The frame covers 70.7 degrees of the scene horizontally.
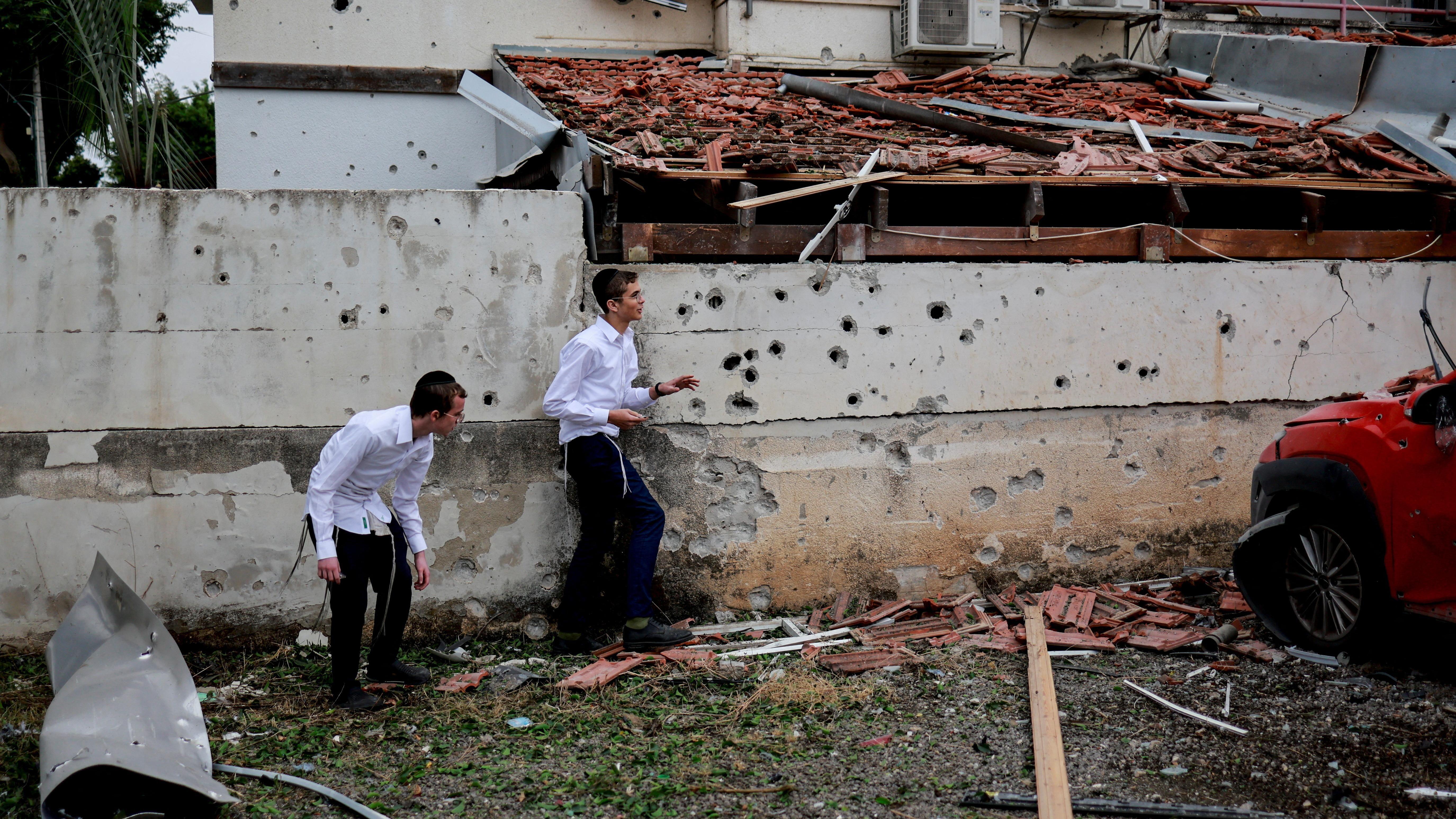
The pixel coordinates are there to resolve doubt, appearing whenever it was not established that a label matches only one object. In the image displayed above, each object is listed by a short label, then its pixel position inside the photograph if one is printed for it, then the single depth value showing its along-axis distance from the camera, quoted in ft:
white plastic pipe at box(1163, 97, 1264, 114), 29.63
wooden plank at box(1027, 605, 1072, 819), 12.20
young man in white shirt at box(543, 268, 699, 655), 17.58
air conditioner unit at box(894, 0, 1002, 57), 32.07
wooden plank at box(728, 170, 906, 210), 19.19
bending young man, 14.56
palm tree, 22.38
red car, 14.73
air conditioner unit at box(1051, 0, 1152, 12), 33.30
